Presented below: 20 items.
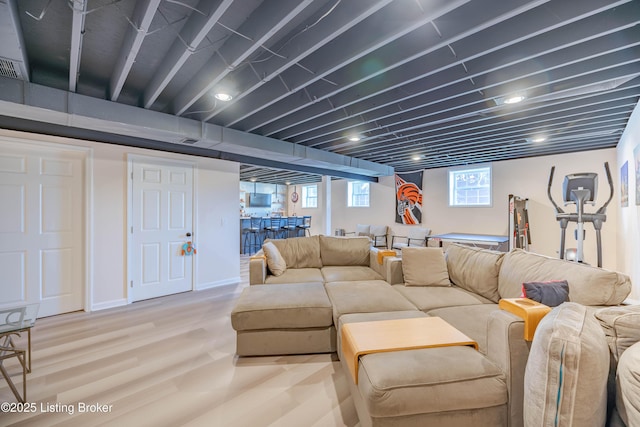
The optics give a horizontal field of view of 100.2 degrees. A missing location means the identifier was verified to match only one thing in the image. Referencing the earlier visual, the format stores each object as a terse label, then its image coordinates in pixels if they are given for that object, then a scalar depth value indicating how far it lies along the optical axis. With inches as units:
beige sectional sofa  49.3
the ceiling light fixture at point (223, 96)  106.1
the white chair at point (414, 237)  272.2
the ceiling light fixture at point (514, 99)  108.0
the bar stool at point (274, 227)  325.5
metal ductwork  96.0
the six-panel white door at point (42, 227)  115.3
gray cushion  63.3
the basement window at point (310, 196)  425.4
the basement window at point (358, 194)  340.5
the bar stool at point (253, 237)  312.8
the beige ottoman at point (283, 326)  88.3
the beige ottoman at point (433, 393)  47.9
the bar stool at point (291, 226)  343.9
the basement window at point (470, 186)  249.3
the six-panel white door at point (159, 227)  146.9
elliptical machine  139.9
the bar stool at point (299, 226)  360.6
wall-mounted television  432.1
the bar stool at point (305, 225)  359.1
